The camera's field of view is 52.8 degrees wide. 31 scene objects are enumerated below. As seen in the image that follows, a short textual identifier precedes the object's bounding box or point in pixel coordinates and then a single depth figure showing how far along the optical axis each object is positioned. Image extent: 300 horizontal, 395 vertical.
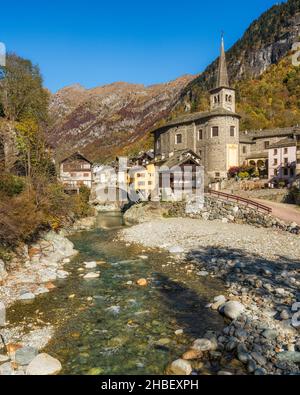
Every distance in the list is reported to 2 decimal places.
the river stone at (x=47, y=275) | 14.62
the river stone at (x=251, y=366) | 7.56
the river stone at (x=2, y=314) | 10.25
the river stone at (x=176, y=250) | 20.04
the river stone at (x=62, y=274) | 15.15
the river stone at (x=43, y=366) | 7.64
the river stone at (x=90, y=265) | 16.98
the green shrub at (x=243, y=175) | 43.98
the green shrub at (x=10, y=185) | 18.51
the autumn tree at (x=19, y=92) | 32.17
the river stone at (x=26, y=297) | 12.22
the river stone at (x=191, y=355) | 8.22
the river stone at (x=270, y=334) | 8.91
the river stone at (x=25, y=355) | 8.05
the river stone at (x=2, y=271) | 14.26
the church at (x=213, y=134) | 46.66
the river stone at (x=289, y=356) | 7.85
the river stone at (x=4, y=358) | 8.09
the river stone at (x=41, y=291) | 12.94
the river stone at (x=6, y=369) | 7.53
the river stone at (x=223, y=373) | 7.46
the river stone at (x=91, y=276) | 15.15
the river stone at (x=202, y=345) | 8.61
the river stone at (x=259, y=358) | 7.80
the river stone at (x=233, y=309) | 10.41
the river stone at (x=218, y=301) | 11.37
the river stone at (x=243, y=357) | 7.94
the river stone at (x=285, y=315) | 9.95
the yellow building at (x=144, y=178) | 45.97
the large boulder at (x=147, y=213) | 35.19
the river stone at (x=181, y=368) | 7.60
